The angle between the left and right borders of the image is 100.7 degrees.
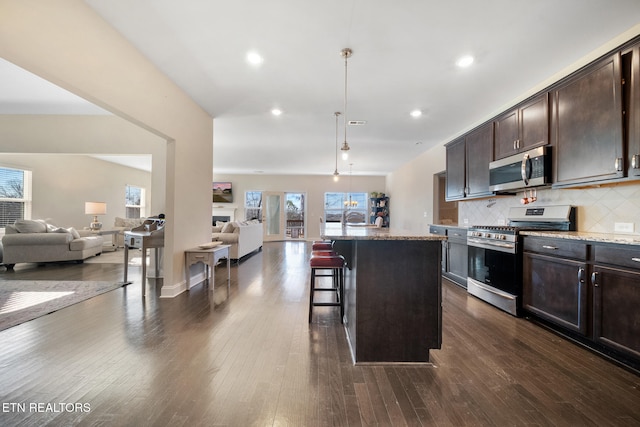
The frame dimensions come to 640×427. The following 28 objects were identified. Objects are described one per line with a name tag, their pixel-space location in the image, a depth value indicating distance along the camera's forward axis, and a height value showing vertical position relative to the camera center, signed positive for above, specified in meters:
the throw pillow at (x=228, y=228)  5.94 -0.29
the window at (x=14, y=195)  5.74 +0.40
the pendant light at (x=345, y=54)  2.46 +1.55
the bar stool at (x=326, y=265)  2.61 -0.48
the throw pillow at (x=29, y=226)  5.13 -0.26
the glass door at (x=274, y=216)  10.28 -0.01
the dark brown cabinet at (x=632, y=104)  1.99 +0.88
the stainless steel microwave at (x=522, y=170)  2.74 +0.55
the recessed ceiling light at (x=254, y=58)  2.56 +1.56
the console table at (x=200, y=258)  3.64 -0.59
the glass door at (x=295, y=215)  10.48 +0.04
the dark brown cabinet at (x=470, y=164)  3.70 +0.84
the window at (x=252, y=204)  10.51 +0.46
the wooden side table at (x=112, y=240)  6.98 -0.74
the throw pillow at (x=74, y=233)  5.62 -0.42
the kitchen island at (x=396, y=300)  1.95 -0.61
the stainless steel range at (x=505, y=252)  2.78 -0.40
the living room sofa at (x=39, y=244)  4.95 -0.60
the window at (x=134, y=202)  8.94 +0.44
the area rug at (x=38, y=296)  2.71 -1.03
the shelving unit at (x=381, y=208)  10.01 +0.34
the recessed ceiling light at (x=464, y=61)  2.56 +1.55
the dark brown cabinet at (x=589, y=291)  1.84 -0.59
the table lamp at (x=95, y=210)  6.89 +0.10
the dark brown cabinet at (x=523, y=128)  2.80 +1.05
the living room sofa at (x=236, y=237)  5.73 -0.47
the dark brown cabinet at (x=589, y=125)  2.12 +0.83
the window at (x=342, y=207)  10.55 +0.39
